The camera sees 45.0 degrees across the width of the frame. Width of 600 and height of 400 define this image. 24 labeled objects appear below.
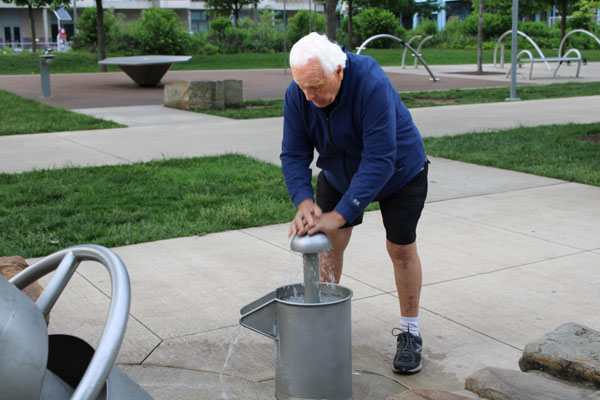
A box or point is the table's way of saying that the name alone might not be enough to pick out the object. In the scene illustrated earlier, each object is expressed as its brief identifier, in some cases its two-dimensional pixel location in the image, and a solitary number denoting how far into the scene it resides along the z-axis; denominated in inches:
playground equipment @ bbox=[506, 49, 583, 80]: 737.6
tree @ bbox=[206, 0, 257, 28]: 1614.2
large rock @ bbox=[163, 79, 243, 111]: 519.2
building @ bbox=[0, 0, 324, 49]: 2251.5
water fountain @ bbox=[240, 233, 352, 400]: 99.7
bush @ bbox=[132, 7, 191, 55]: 1198.9
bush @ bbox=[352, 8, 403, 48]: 1524.4
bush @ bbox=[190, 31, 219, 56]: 1331.2
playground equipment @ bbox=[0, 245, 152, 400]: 51.3
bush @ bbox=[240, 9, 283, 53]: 1435.8
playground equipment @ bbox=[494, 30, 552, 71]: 956.4
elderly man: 105.7
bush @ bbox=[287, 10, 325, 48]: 1461.6
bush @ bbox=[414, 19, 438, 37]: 1743.4
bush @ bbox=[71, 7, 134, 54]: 1269.7
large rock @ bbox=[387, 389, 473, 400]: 99.3
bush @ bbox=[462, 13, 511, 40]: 1627.7
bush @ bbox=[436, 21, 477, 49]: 1599.4
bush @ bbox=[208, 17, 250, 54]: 1412.3
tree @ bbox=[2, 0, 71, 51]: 1105.4
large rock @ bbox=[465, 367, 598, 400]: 99.3
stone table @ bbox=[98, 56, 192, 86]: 708.0
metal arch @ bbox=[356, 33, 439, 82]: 779.9
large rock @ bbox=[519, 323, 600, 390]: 106.4
